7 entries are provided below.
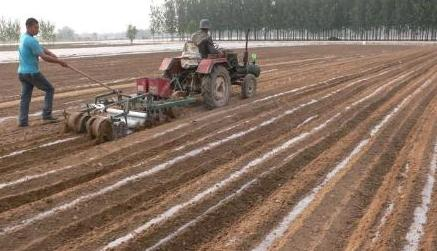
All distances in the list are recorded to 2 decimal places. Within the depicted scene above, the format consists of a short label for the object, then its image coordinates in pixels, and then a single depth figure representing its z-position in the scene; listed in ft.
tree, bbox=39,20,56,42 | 245.45
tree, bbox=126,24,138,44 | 255.35
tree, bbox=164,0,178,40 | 296.51
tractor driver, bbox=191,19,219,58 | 28.89
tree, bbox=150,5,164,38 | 309.42
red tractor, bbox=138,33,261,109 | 28.68
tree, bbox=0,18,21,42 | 227.81
